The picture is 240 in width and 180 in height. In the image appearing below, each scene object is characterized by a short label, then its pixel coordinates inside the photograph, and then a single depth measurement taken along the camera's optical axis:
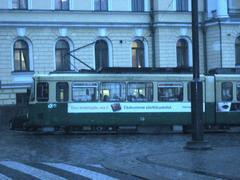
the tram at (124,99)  30.12
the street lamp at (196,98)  19.77
